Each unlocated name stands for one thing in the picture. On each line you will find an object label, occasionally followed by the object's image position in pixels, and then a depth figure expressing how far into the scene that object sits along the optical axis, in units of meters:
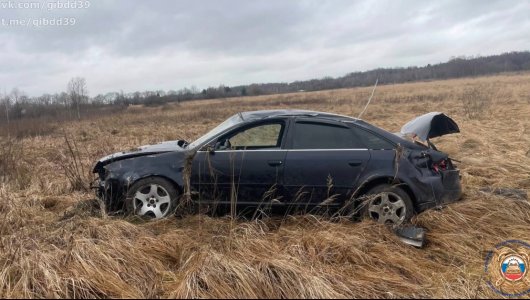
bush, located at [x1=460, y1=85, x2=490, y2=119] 18.23
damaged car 4.71
